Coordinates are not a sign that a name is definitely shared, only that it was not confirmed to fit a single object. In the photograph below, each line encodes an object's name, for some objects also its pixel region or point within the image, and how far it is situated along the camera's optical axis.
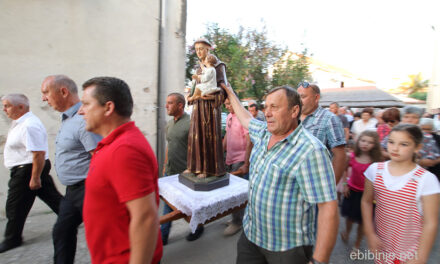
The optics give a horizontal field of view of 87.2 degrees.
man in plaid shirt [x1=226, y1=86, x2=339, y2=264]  1.23
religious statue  2.41
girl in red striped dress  1.54
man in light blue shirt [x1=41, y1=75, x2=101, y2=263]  2.04
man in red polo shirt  1.05
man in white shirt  2.71
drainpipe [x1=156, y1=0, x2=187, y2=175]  4.64
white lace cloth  2.16
